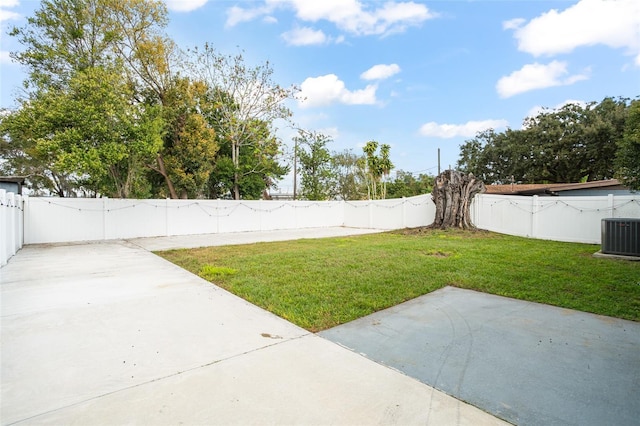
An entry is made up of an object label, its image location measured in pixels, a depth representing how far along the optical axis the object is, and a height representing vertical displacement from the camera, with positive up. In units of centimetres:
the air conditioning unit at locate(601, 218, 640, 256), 661 -71
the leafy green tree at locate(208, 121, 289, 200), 1970 +225
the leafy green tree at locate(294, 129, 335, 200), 2417 +295
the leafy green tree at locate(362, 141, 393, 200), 2230 +281
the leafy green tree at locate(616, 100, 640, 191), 743 +118
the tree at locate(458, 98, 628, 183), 1977 +376
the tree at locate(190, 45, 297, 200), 1906 +623
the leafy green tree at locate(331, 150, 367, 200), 2672 +199
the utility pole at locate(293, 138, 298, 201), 2227 +271
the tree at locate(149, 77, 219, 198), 1571 +305
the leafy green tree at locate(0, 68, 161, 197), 1004 +254
